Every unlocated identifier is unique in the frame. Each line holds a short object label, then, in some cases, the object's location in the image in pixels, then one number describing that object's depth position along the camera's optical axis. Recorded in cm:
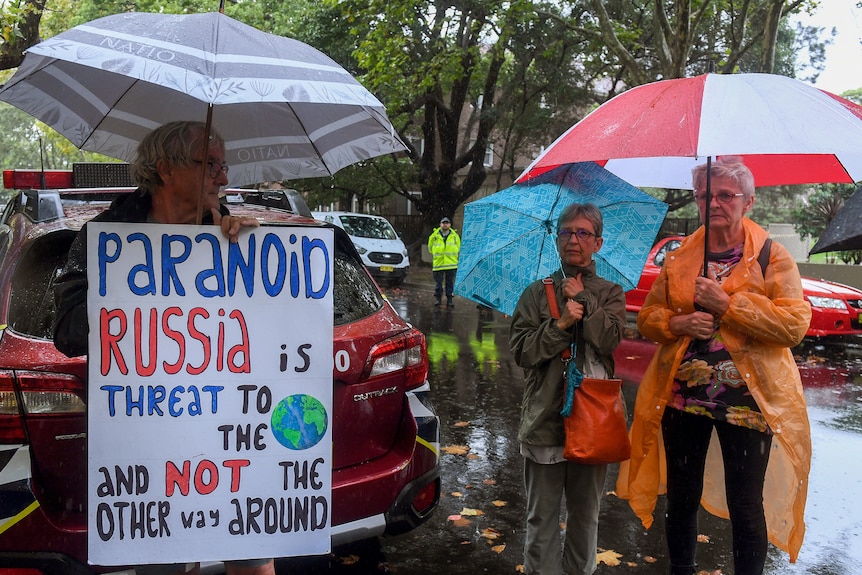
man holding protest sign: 265
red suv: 287
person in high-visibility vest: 1672
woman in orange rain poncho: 316
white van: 2077
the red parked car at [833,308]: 1093
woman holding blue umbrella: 333
